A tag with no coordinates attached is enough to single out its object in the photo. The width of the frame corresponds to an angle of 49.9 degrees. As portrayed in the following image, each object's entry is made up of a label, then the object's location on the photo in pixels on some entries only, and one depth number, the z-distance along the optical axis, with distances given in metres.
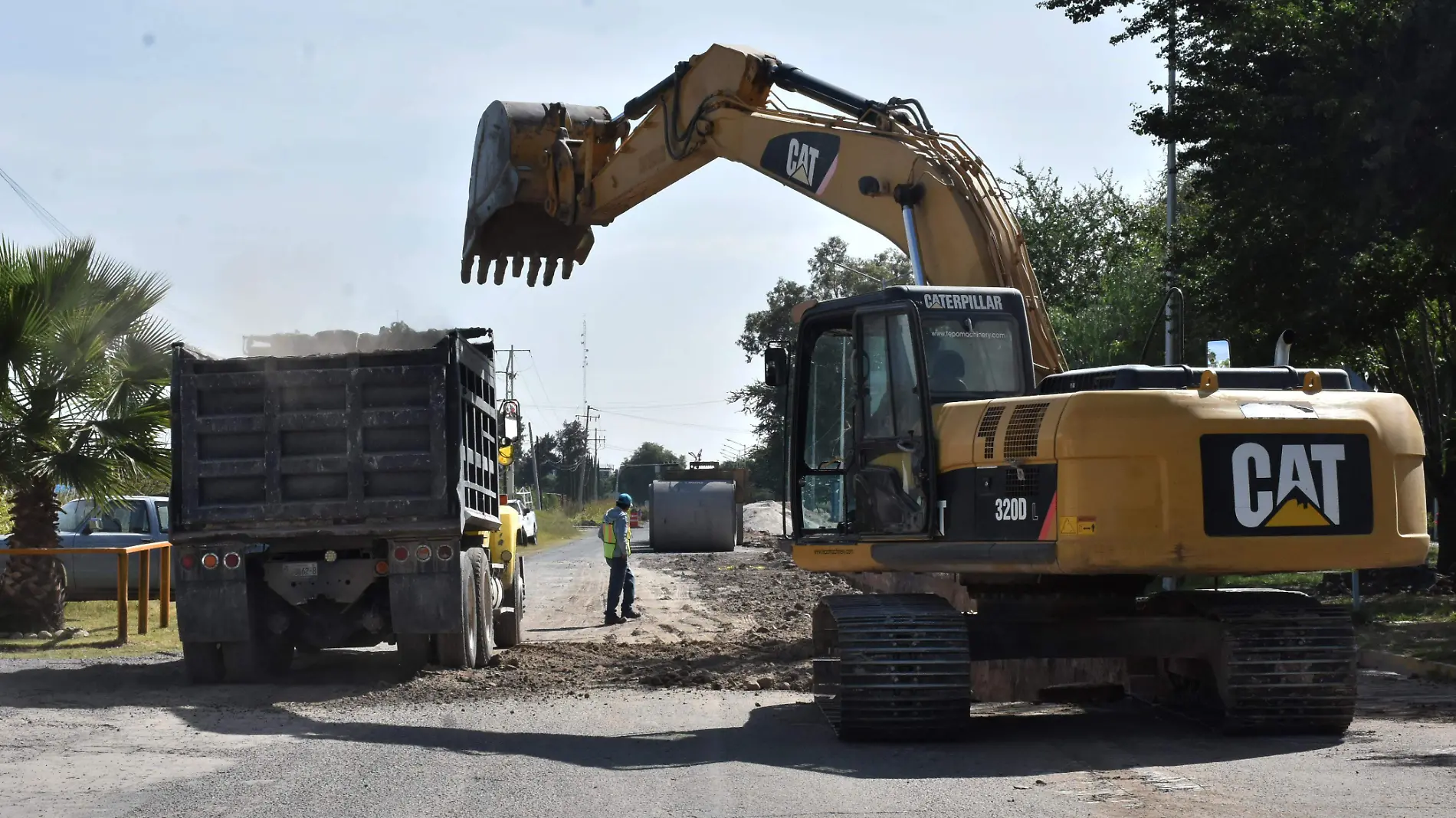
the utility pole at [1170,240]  19.83
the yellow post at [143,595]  17.97
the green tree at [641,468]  154.48
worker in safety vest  20.66
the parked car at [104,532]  21.33
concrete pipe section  47.31
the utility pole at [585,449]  124.38
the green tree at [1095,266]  36.34
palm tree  17.06
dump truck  13.10
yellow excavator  9.16
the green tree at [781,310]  83.88
